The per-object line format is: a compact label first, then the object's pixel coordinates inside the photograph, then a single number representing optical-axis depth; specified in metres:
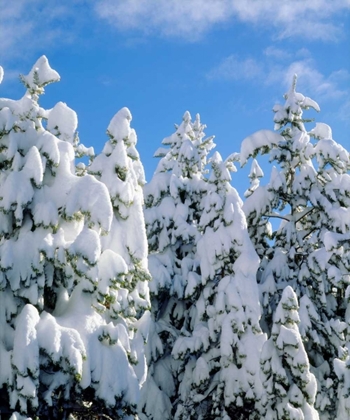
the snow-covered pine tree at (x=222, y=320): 17.33
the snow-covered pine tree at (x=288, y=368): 14.79
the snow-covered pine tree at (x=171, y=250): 19.64
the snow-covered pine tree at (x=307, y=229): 17.84
